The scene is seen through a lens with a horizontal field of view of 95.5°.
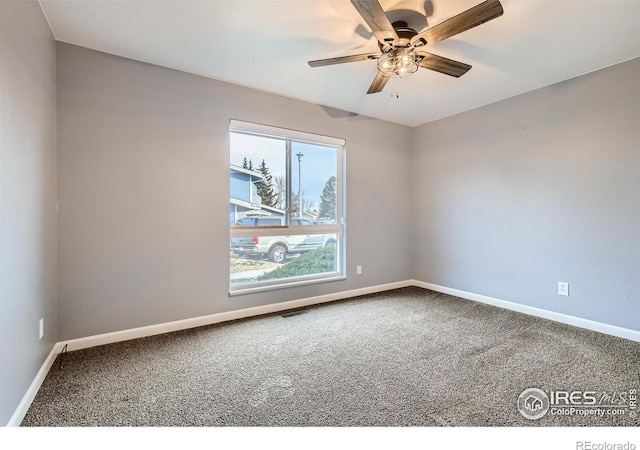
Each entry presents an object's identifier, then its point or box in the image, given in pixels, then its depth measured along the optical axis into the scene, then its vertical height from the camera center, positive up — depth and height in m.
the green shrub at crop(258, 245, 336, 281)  3.45 -0.51
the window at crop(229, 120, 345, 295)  3.17 +0.20
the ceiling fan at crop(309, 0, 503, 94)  1.55 +1.18
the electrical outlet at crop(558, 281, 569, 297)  2.92 -0.66
